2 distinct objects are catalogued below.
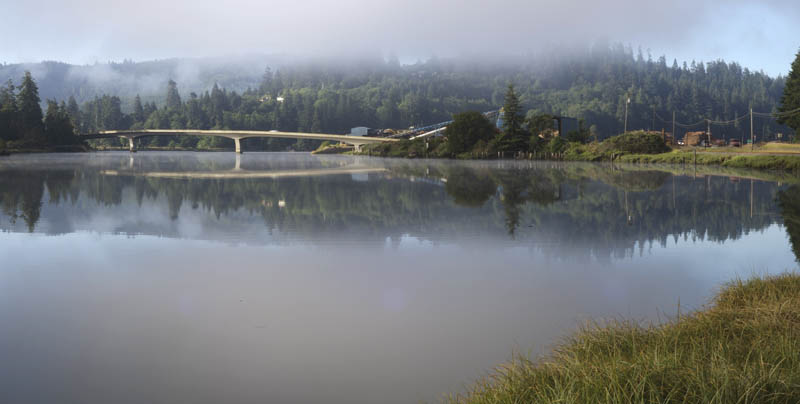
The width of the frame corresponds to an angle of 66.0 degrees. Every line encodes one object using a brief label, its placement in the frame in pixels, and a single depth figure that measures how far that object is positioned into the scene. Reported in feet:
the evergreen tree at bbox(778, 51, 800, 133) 212.43
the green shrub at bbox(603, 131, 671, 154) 241.14
